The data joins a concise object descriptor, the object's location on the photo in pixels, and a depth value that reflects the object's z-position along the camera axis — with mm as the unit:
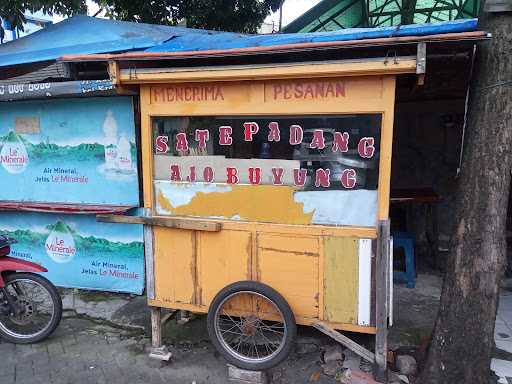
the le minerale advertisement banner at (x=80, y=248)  4824
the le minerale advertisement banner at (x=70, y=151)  4621
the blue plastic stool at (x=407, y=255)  4949
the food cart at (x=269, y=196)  2984
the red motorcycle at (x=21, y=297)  3781
